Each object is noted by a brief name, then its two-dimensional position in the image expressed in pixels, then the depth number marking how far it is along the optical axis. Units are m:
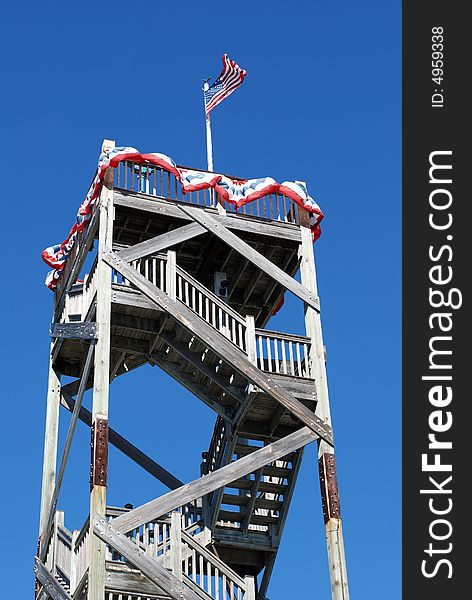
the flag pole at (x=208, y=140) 23.39
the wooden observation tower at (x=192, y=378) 18.12
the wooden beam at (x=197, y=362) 20.70
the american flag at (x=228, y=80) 24.97
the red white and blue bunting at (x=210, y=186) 21.03
